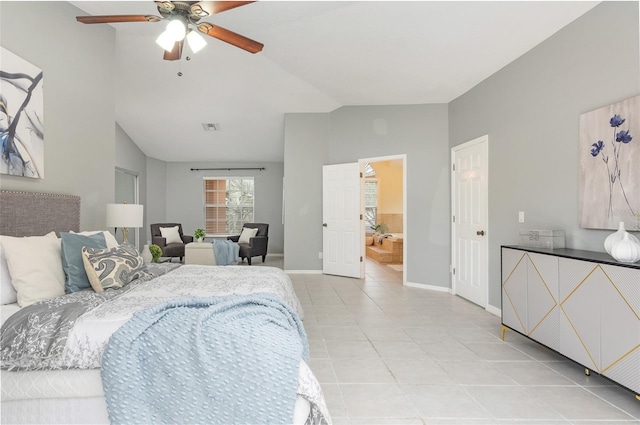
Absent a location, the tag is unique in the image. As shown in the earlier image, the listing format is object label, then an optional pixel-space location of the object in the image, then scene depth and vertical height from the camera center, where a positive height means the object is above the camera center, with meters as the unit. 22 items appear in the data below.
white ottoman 6.42 -0.72
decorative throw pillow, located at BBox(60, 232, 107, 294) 2.47 -0.35
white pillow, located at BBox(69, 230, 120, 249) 2.99 -0.22
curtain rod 9.73 +1.20
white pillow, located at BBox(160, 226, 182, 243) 8.07 -0.47
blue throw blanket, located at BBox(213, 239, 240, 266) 6.41 -0.69
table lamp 3.59 -0.02
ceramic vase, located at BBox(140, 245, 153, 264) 4.06 -0.47
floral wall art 2.52 +0.35
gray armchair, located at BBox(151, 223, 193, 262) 7.75 -0.68
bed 1.66 -0.71
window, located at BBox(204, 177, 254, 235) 9.94 +0.34
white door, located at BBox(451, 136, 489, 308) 4.49 -0.09
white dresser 2.10 -0.66
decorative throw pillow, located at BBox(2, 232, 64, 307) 2.19 -0.35
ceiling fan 2.36 +1.34
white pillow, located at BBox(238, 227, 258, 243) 8.21 -0.48
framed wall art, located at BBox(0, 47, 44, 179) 2.59 +0.73
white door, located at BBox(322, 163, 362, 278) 6.28 -0.11
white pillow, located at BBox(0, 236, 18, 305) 2.18 -0.45
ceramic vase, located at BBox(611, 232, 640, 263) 2.21 -0.23
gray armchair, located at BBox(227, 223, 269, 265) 7.80 -0.68
